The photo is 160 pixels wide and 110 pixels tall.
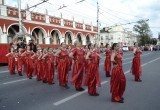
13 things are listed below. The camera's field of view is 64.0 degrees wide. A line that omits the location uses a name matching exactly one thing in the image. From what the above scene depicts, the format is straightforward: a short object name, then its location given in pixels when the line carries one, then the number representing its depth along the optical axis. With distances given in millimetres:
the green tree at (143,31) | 57374
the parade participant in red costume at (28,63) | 6845
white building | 55202
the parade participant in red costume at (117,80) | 3724
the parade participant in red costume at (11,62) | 7904
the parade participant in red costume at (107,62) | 6955
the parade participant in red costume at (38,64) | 6169
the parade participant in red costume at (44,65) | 5910
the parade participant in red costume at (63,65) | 5133
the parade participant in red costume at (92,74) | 4223
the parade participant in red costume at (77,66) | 4672
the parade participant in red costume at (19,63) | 7507
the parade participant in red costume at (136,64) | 5911
